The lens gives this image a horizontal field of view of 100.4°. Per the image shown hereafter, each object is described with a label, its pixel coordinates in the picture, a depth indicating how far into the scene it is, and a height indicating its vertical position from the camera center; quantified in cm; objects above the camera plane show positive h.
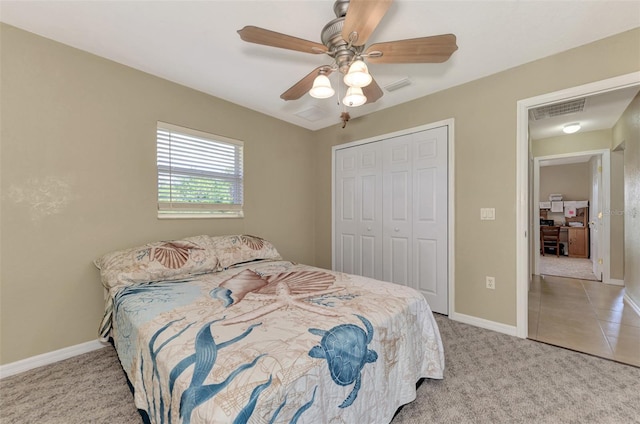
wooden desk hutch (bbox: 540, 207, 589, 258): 662 -57
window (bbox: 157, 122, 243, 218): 265 +40
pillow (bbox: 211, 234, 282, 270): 253 -39
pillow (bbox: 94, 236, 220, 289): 198 -42
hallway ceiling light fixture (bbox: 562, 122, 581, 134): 398 +129
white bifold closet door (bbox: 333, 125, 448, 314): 296 +1
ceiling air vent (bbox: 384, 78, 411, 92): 268 +131
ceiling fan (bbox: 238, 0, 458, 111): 139 +95
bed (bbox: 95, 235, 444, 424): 89 -56
